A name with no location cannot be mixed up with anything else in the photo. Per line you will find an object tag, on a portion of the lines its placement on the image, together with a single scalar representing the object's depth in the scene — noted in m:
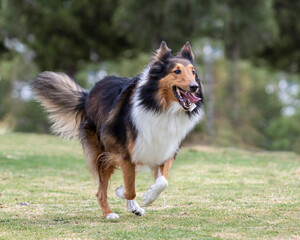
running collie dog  6.50
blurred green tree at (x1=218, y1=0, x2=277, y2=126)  25.12
